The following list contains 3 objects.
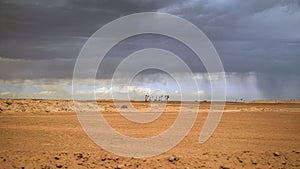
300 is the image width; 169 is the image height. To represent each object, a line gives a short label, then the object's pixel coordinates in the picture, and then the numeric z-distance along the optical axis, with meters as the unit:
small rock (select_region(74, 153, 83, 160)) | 12.98
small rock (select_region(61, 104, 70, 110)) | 42.80
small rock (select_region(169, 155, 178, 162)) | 12.69
